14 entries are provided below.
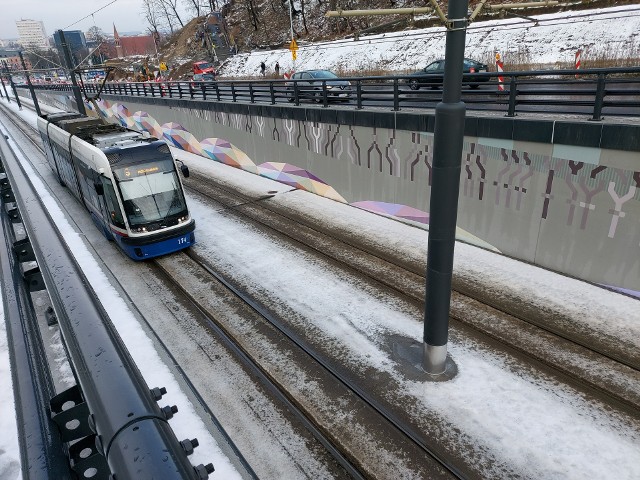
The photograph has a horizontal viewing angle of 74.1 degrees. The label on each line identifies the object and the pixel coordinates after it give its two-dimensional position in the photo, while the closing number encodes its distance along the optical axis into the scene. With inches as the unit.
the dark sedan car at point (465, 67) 764.6
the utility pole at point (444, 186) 188.7
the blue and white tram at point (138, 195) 409.4
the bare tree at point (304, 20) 2233.0
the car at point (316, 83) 562.2
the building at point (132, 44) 5457.7
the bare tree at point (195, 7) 3305.9
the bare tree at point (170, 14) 3803.2
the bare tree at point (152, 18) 4299.2
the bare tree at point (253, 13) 2527.1
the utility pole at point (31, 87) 1690.7
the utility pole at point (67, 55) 925.8
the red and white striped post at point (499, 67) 669.8
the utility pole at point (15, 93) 2137.1
